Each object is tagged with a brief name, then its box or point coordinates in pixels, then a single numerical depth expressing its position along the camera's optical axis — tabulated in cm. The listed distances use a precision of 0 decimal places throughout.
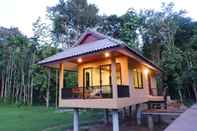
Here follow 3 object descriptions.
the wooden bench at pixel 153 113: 723
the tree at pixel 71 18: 1928
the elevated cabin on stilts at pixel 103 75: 623
